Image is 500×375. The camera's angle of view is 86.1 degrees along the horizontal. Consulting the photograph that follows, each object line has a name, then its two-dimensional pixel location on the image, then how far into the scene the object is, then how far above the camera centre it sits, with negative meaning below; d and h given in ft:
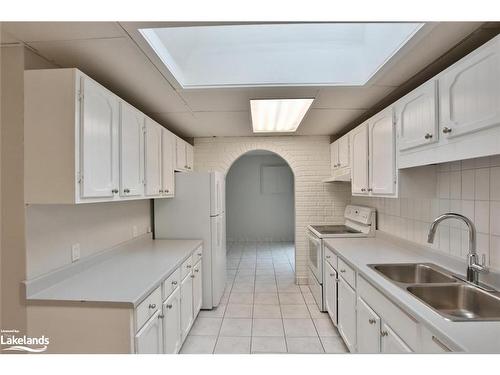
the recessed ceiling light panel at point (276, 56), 6.84 +3.33
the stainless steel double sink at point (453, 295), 4.74 -2.17
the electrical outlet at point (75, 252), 6.11 -1.54
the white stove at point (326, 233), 10.39 -2.01
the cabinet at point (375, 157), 7.12 +0.81
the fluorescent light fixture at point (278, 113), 8.02 +2.45
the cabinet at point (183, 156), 10.91 +1.28
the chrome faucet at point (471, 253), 5.14 -1.38
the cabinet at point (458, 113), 3.97 +1.26
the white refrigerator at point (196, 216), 10.60 -1.25
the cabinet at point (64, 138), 4.82 +0.88
